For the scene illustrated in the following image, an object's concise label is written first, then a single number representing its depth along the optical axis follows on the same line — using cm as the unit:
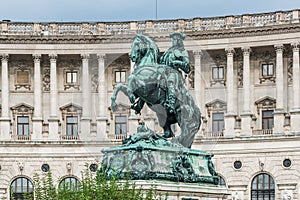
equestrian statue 3728
